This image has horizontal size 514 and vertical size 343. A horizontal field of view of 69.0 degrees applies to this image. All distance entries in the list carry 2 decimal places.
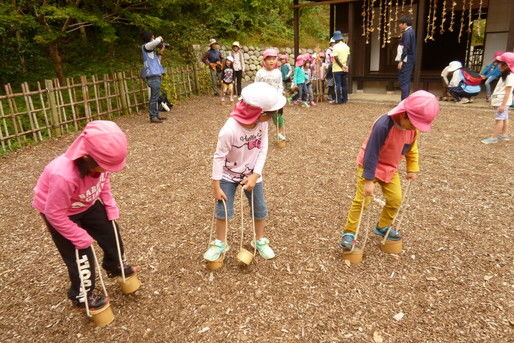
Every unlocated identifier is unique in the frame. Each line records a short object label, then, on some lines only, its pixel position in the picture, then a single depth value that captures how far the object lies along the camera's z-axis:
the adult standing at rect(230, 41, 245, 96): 11.15
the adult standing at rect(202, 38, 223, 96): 12.22
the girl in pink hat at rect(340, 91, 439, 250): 2.52
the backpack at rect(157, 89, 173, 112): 9.91
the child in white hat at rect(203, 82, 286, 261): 2.51
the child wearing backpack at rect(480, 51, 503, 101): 9.20
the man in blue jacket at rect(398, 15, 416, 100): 8.19
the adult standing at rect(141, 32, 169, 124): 7.77
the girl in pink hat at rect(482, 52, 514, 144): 5.43
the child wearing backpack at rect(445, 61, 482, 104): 9.45
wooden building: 10.51
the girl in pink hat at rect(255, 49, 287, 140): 5.55
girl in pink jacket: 1.99
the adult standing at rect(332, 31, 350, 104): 9.67
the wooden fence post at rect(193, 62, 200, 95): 12.66
